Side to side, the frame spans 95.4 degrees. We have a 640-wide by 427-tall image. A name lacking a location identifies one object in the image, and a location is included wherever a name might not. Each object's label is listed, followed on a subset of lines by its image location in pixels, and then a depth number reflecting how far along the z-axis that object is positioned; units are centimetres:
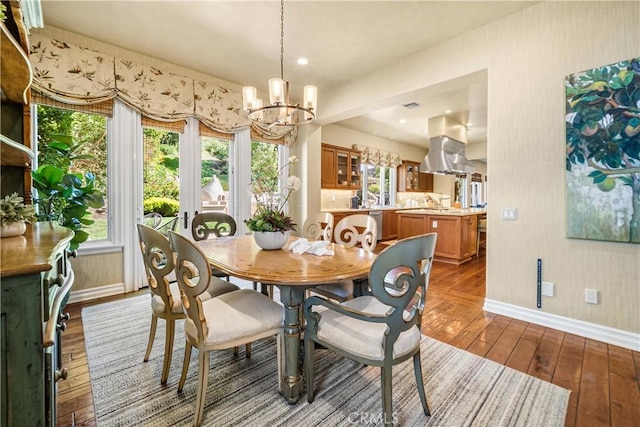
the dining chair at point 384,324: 126
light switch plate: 279
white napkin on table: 200
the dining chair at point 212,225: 293
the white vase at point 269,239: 213
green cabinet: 69
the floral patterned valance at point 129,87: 286
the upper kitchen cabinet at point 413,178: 841
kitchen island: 504
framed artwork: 219
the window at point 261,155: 459
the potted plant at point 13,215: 113
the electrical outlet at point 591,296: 238
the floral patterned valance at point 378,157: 719
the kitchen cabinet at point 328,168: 625
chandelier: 236
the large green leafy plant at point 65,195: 243
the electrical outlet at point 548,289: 259
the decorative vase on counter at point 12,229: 114
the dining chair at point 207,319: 139
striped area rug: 151
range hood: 584
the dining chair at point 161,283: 160
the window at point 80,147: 294
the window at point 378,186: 767
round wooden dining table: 148
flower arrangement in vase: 213
